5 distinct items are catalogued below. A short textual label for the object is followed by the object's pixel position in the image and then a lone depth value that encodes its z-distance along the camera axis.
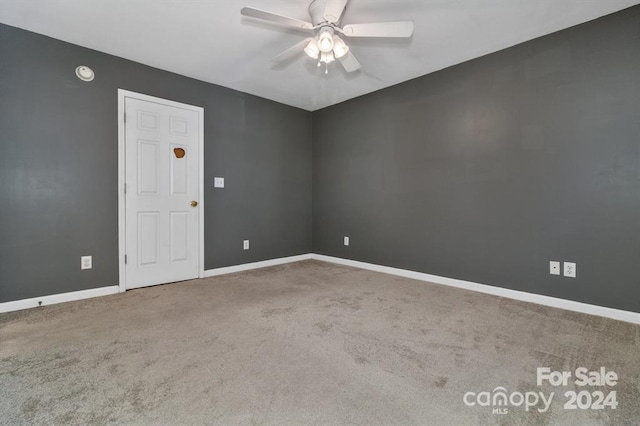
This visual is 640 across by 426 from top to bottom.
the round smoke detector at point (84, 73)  2.82
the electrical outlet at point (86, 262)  2.85
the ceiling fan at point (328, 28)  2.01
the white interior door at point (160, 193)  3.13
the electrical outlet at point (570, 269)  2.54
